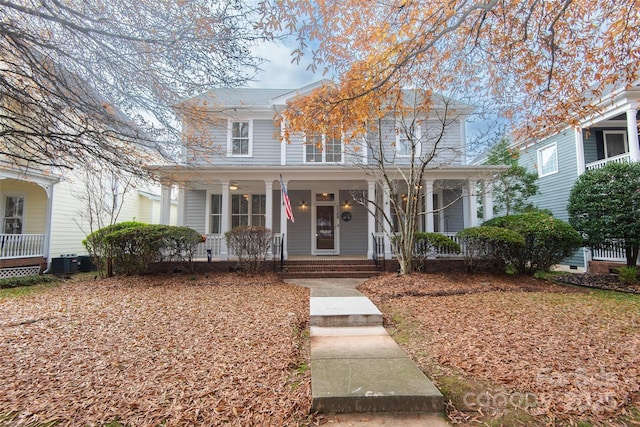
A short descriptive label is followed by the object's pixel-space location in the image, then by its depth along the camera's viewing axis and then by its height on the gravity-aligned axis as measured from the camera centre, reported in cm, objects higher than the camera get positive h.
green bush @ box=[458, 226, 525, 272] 789 -24
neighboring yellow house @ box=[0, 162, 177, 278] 966 +68
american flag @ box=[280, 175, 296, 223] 879 +104
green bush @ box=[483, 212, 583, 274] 781 -12
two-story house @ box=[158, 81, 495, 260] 1001 +191
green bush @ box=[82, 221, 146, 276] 874 -32
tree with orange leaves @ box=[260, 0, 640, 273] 439 +302
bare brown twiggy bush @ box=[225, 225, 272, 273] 884 -18
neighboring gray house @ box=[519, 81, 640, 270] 882 +311
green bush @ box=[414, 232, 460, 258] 884 -18
